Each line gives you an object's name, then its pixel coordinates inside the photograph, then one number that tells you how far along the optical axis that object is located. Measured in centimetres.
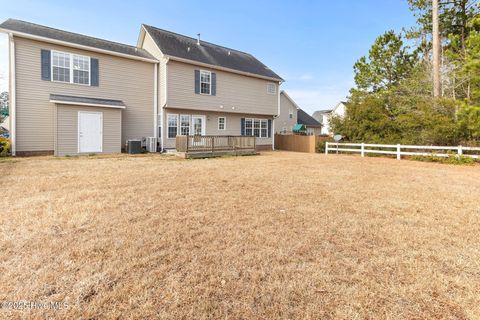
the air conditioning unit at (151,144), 1522
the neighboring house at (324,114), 4529
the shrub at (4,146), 1142
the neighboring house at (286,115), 2856
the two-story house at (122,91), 1205
